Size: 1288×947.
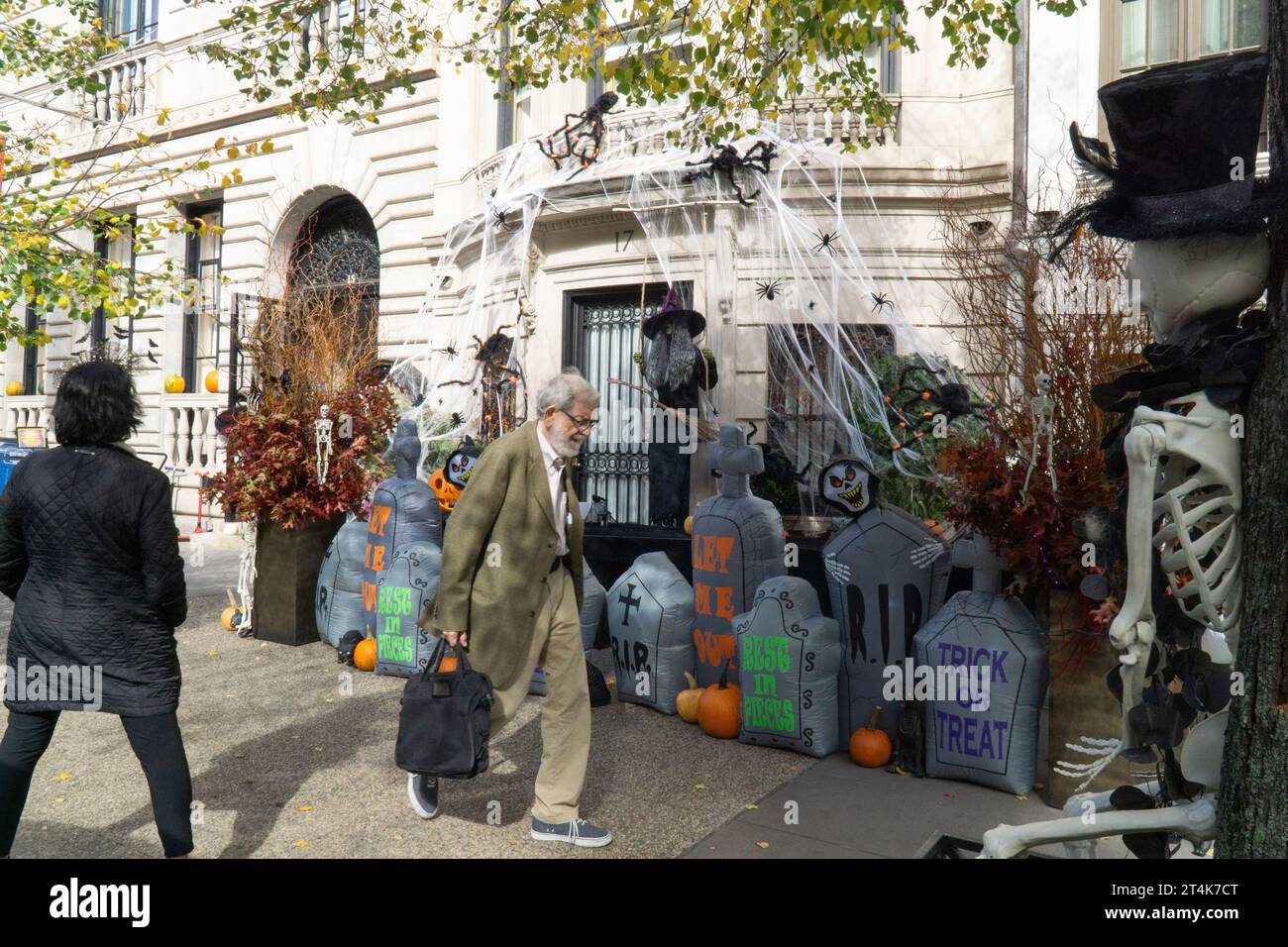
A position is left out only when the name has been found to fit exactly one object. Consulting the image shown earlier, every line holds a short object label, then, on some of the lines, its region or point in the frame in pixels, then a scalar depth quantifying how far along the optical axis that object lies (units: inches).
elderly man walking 155.6
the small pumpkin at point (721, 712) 210.4
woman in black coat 125.3
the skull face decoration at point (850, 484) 200.1
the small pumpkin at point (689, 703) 222.2
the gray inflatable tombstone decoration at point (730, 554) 228.1
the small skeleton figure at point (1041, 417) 164.6
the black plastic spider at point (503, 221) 468.8
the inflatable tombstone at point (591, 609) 247.6
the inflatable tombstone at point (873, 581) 196.7
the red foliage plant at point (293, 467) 295.7
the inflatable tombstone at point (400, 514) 273.9
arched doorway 627.5
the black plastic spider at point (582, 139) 452.8
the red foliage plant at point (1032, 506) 166.9
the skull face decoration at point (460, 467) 282.8
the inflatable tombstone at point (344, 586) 288.4
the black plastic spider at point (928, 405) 322.3
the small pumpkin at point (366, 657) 271.6
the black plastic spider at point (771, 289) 406.9
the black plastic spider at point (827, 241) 392.1
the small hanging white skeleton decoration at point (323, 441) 298.0
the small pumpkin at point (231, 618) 321.7
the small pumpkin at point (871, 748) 191.9
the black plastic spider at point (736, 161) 398.6
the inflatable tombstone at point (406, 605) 256.1
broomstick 398.0
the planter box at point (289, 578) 301.6
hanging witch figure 393.1
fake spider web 388.5
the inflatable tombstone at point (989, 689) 173.8
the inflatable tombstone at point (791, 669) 195.6
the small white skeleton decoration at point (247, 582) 315.0
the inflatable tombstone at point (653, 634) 230.5
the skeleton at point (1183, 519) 91.0
